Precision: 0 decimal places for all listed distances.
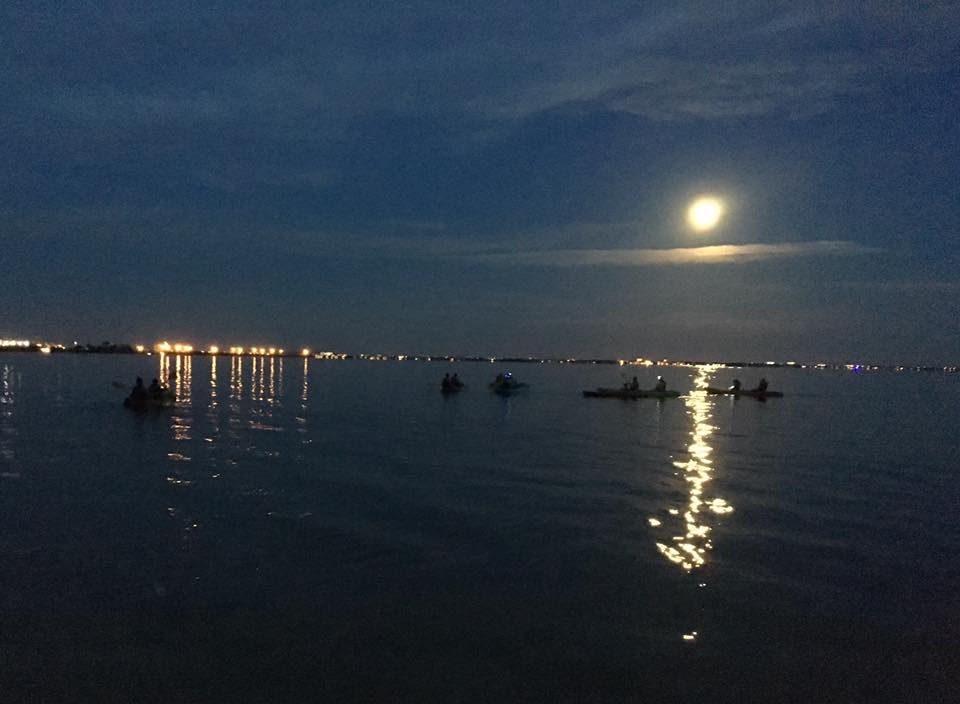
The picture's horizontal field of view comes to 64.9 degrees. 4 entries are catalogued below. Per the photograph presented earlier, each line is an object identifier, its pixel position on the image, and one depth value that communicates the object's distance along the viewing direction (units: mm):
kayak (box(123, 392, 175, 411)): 42375
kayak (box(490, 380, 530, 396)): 67750
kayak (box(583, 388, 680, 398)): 65125
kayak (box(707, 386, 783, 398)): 73625
